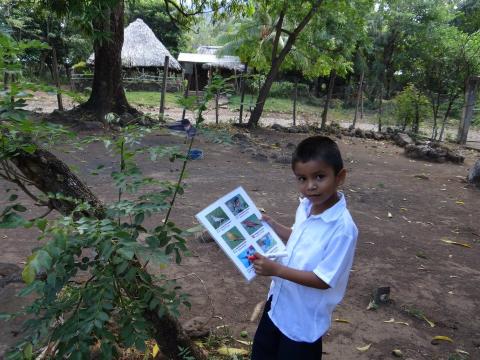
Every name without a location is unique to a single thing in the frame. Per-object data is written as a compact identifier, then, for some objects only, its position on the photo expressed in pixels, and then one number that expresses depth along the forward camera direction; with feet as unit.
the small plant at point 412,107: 44.88
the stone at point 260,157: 28.67
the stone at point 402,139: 41.13
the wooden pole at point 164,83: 37.86
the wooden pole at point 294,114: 45.80
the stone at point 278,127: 43.34
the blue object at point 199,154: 25.39
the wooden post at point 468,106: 41.93
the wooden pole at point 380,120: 49.04
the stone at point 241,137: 34.69
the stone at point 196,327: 8.98
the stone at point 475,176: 26.96
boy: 5.42
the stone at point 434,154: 34.53
